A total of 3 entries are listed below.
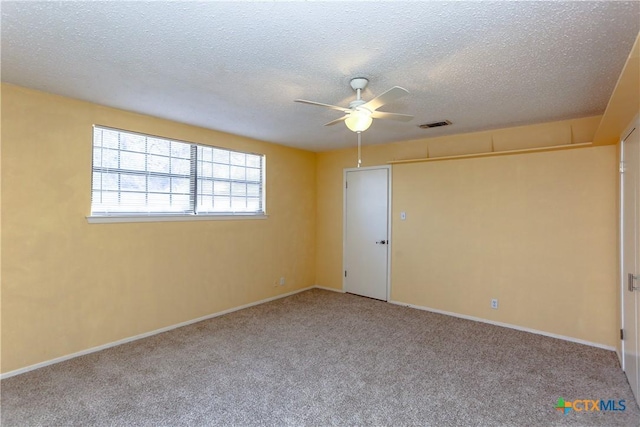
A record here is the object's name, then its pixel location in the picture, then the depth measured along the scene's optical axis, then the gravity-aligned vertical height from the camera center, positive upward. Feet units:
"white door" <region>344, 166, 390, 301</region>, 16.58 -0.62
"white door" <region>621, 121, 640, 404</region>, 8.04 -1.05
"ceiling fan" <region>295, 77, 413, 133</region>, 7.57 +2.74
